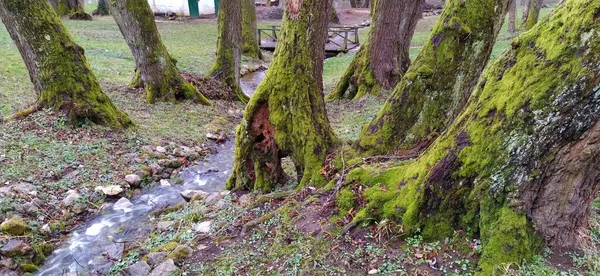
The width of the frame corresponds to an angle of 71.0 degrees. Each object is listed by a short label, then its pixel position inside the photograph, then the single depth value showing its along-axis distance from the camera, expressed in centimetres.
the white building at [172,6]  3100
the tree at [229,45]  1144
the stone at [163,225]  486
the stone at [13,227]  469
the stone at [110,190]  600
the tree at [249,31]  1812
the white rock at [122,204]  586
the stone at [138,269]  374
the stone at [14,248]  441
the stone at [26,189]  543
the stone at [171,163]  715
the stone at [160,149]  752
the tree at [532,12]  1917
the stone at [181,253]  367
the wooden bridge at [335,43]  2047
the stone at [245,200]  461
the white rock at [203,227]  422
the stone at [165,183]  668
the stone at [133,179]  642
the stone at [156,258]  380
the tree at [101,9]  2958
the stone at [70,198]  560
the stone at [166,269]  346
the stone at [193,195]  567
